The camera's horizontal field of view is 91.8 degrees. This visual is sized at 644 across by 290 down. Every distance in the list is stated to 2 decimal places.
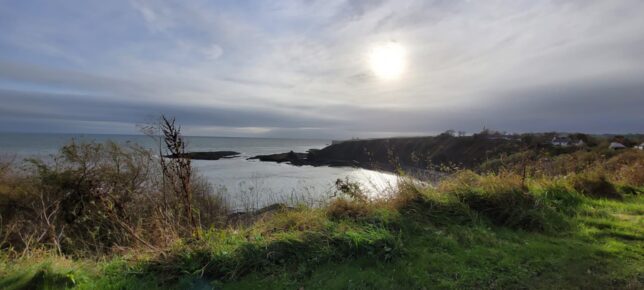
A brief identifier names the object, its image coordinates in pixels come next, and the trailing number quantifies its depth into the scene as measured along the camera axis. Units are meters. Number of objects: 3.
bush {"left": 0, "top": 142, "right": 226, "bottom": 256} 8.64
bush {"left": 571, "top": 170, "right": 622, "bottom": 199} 7.38
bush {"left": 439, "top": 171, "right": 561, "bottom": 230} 5.13
